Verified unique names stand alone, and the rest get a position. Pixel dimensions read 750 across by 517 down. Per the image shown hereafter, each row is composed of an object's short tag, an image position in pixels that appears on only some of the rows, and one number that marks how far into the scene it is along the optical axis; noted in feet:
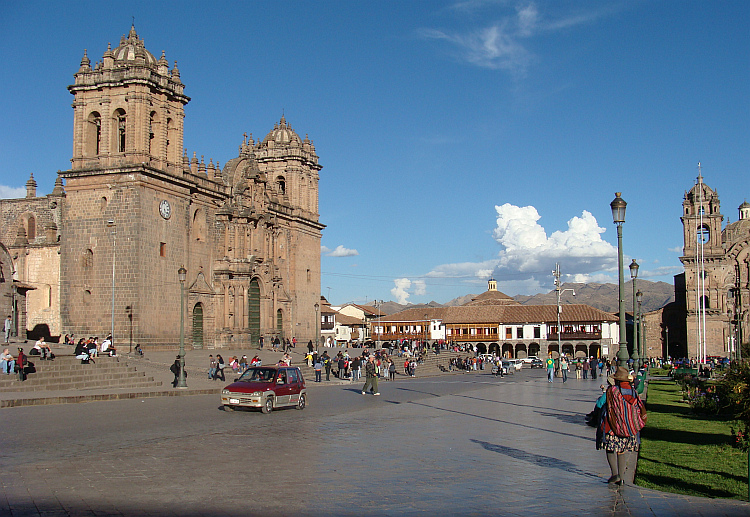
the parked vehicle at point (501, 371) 148.09
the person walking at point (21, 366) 76.74
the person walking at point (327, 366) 119.77
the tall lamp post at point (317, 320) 175.22
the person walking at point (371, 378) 84.38
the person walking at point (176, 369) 89.65
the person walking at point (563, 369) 123.75
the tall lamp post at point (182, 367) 87.04
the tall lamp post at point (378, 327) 220.51
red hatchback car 60.80
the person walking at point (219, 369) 106.24
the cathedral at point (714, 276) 237.86
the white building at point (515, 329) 276.62
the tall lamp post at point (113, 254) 127.27
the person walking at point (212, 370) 108.64
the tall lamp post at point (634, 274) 77.24
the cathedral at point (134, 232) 129.80
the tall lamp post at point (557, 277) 179.93
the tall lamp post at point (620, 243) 48.74
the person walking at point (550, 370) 119.34
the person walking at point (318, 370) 116.67
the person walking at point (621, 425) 27.55
